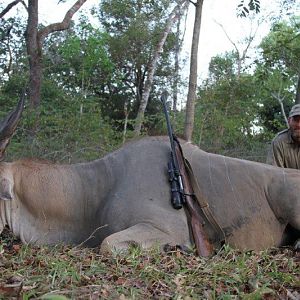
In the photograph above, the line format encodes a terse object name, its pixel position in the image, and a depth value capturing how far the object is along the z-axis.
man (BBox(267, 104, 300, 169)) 5.42
